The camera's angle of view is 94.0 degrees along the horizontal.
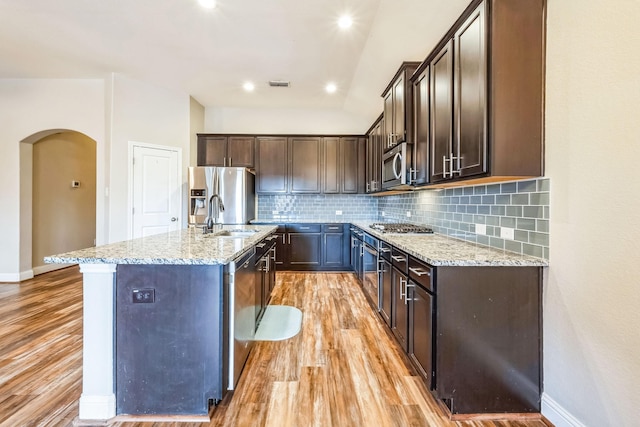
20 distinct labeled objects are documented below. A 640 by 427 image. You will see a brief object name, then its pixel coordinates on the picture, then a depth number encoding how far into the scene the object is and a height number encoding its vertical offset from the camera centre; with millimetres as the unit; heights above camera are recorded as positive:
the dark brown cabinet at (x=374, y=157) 4297 +884
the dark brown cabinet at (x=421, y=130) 2553 +745
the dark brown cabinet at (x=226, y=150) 5219 +1088
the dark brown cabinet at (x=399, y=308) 2193 -751
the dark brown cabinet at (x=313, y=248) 5121 -611
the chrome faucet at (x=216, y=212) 4613 -1
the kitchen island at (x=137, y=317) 1630 -579
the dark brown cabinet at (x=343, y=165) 5336 +853
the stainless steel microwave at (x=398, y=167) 2988 +502
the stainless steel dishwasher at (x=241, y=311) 1795 -674
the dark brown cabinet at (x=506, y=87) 1679 +731
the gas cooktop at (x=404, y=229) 3064 -170
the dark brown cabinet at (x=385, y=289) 2652 -714
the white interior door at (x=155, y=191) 4449 +326
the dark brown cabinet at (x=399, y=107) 2926 +1121
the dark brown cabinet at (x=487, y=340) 1690 -723
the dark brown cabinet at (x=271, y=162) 5273 +889
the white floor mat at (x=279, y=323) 2703 -1106
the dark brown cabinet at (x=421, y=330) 1751 -745
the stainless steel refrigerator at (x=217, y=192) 4648 +313
